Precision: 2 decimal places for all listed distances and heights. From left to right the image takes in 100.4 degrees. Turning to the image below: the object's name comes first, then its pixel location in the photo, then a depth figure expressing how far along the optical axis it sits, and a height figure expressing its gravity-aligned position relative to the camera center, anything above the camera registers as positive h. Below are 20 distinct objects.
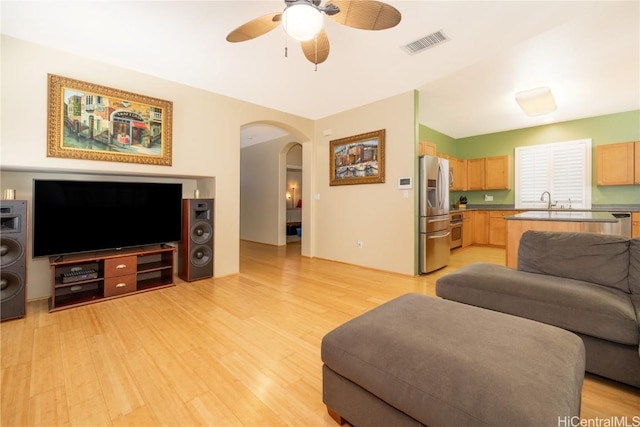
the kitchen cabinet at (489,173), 6.43 +1.05
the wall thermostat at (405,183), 4.01 +0.49
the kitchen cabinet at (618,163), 4.87 +0.98
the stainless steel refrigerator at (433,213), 4.05 +0.03
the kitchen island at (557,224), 2.95 -0.10
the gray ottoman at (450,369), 0.87 -0.58
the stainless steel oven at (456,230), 5.96 -0.35
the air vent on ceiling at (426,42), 2.60 +1.76
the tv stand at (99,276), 2.85 -0.70
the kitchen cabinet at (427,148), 4.96 +1.29
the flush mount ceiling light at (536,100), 3.80 +1.71
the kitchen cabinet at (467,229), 6.56 -0.35
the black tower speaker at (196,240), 3.69 -0.37
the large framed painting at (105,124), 2.80 +1.05
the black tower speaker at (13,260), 2.46 -0.43
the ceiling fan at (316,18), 1.72 +1.39
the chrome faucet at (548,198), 5.86 +0.38
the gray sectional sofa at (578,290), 1.56 -0.53
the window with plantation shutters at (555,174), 5.51 +0.90
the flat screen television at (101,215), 2.82 -0.01
